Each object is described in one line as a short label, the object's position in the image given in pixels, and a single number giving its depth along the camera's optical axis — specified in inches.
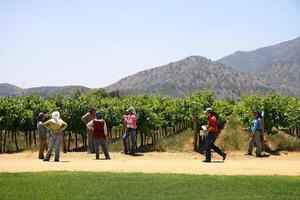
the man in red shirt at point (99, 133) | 772.0
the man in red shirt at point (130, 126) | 828.0
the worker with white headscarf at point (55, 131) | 727.7
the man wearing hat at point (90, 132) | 855.7
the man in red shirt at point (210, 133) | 712.4
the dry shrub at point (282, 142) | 927.7
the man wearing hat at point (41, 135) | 786.2
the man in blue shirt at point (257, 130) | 821.2
